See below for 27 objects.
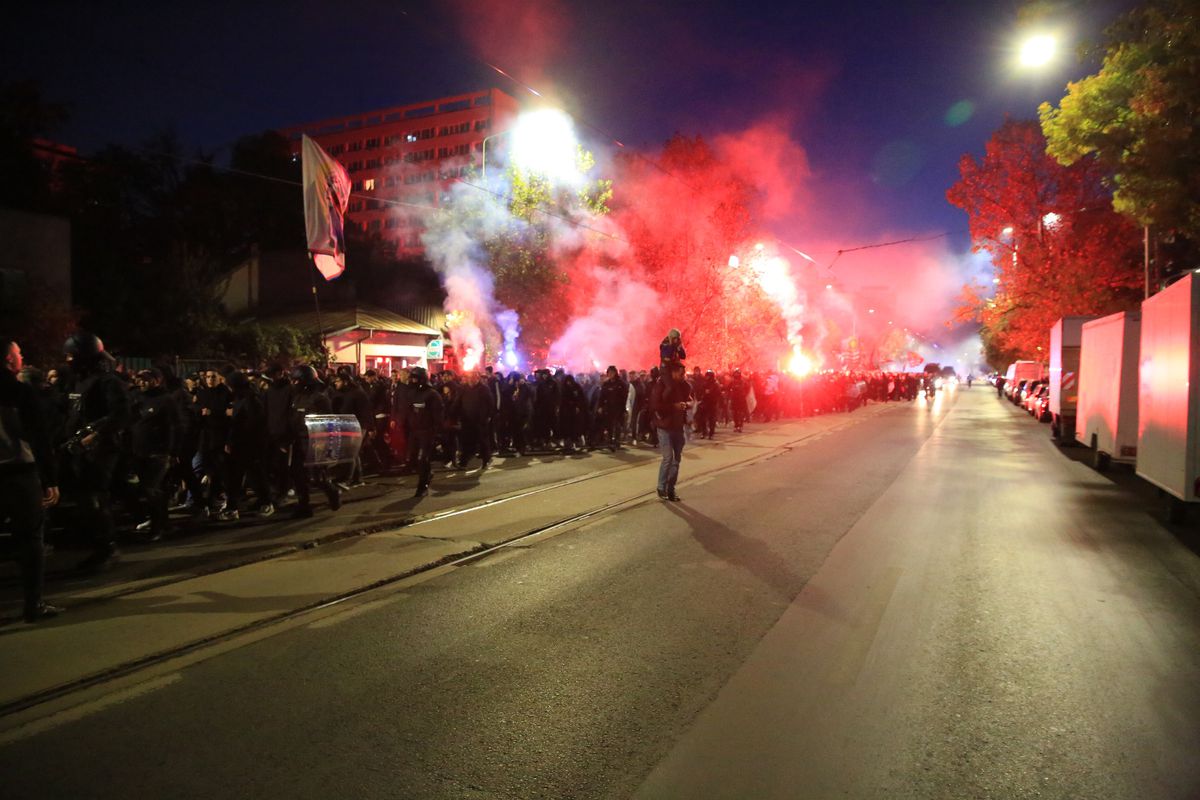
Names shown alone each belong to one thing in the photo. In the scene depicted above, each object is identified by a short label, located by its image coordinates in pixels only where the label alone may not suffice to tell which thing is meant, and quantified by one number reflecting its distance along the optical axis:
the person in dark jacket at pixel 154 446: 7.80
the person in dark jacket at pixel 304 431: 8.91
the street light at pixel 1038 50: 11.70
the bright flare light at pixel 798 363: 48.05
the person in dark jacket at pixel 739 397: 24.45
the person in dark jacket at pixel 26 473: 5.09
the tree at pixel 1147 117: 11.12
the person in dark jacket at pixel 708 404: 20.75
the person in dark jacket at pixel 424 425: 10.52
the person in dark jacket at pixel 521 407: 16.25
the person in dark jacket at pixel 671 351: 10.59
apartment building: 91.69
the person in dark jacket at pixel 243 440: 8.89
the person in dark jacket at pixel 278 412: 8.80
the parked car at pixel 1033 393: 31.52
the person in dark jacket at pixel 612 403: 17.77
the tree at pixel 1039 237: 29.67
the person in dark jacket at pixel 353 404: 11.55
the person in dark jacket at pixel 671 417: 10.18
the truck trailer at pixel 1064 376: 19.47
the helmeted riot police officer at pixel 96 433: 6.46
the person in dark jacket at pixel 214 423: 8.86
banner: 13.43
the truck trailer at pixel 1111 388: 12.00
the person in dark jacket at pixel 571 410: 17.41
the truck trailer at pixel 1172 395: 7.85
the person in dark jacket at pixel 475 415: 13.45
